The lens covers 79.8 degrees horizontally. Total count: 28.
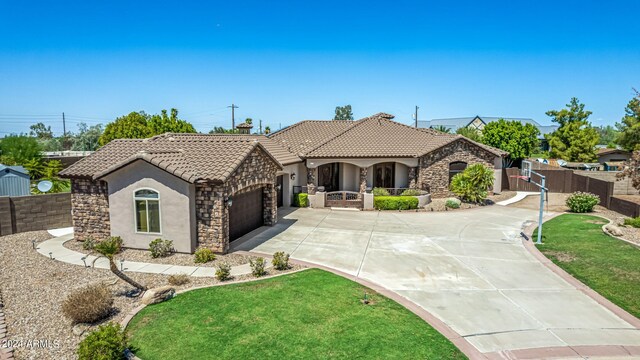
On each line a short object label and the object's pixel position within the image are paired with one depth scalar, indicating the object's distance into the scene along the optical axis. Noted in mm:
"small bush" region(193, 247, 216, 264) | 13461
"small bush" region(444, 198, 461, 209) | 24359
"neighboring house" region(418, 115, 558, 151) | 89625
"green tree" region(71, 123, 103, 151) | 80925
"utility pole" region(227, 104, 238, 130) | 52875
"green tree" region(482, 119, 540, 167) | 38000
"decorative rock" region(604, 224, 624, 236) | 17016
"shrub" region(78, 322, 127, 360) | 7117
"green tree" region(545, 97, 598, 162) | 45469
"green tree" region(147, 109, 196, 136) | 36281
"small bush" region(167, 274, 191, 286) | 11468
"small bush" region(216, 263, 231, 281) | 11789
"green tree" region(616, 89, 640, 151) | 39125
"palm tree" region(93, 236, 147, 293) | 9875
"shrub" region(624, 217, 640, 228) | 18500
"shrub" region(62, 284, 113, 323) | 9031
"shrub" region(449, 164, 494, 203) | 25383
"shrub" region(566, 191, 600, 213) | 23047
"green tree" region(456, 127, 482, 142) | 50281
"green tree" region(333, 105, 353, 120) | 110375
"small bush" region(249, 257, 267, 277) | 12273
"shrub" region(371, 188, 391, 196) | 25236
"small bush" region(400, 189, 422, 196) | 25406
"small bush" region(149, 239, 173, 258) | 13906
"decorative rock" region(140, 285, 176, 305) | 10094
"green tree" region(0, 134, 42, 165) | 29094
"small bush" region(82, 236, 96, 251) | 14873
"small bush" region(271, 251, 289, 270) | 12907
